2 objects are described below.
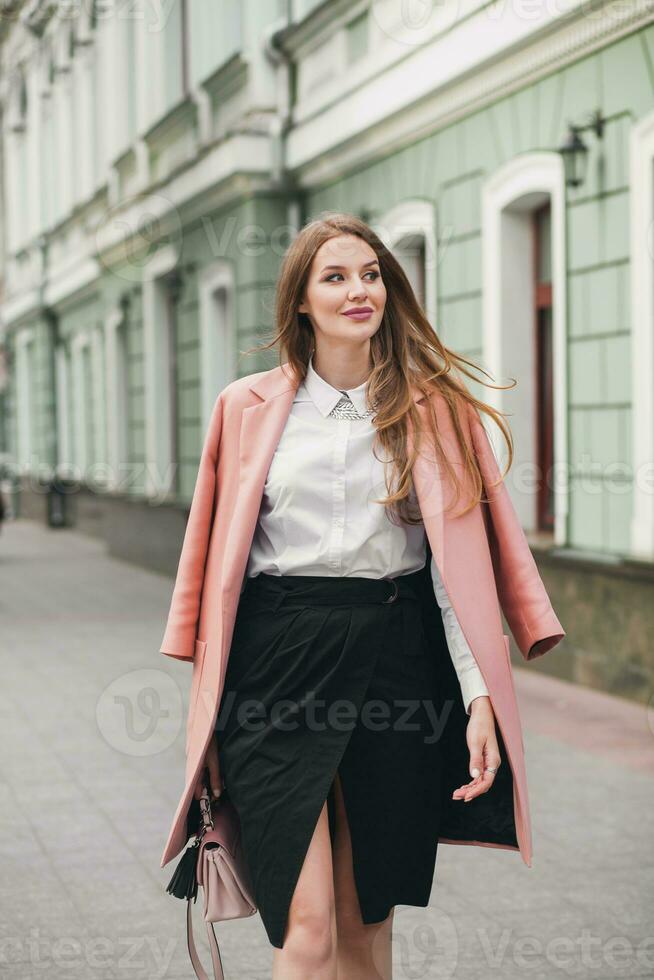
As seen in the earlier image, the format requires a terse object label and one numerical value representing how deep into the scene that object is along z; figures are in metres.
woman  4.72
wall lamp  13.45
